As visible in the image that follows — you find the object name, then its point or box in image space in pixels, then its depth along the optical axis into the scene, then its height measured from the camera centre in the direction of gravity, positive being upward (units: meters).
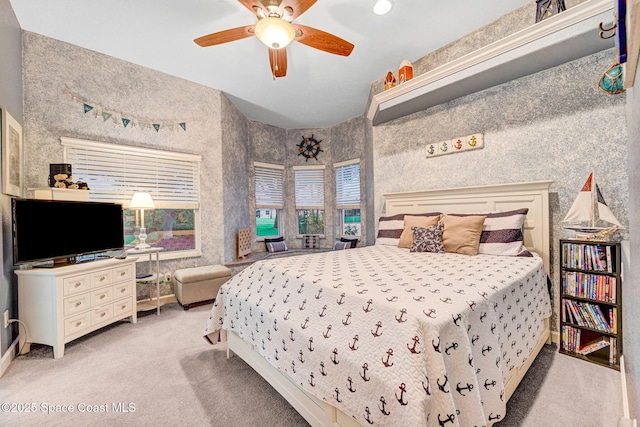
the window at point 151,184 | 2.96 +0.41
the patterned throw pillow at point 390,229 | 2.99 -0.24
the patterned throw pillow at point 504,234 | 2.17 -0.25
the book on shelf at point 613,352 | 1.84 -1.05
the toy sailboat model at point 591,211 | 1.85 -0.06
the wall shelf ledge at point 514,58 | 1.86 +1.23
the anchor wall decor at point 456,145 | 2.73 +0.68
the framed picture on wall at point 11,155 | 2.01 +0.52
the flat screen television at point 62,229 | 2.08 -0.10
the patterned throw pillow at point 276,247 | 4.86 -0.64
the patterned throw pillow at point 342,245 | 4.49 -0.61
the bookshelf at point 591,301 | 1.83 -0.71
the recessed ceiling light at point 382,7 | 2.21 +1.74
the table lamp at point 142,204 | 2.96 +0.14
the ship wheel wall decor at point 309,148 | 5.30 +1.27
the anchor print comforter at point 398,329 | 0.95 -0.56
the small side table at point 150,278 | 2.93 -0.70
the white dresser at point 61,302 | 2.13 -0.72
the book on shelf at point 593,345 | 1.89 -1.05
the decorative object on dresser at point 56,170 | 2.45 +0.45
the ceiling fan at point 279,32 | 1.83 +1.38
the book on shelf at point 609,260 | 1.83 -0.40
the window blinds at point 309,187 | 5.33 +0.49
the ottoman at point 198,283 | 3.14 -0.85
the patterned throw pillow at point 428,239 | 2.40 -0.30
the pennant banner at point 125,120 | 2.89 +1.17
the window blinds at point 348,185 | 4.86 +0.48
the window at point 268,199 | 5.06 +0.26
